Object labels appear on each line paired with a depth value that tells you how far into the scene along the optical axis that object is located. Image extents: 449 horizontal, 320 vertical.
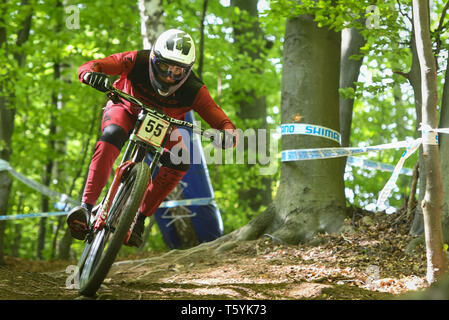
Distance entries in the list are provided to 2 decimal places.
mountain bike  7.13
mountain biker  8.38
